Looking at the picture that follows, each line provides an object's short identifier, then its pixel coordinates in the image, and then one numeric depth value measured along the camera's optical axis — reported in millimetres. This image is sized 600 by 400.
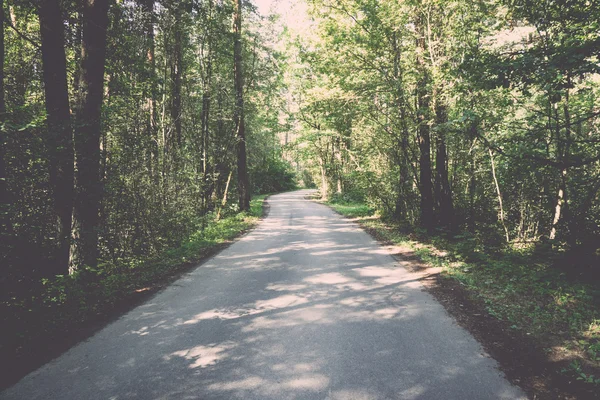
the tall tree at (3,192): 4012
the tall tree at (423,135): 9836
